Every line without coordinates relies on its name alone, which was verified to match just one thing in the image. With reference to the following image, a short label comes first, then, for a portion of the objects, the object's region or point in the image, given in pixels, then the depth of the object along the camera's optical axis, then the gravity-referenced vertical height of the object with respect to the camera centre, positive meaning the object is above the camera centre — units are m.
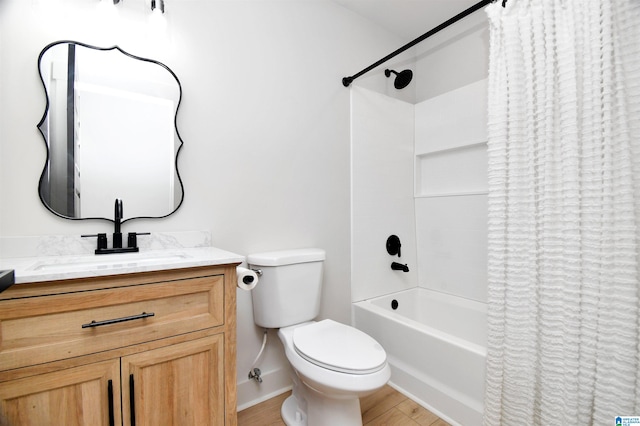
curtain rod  1.31 +0.92
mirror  1.19 +0.35
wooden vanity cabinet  0.78 -0.42
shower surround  1.96 -0.03
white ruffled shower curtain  0.99 -0.01
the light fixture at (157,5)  1.34 +0.96
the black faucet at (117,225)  1.24 -0.06
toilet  1.17 -0.62
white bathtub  1.44 -0.80
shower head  2.21 +1.03
